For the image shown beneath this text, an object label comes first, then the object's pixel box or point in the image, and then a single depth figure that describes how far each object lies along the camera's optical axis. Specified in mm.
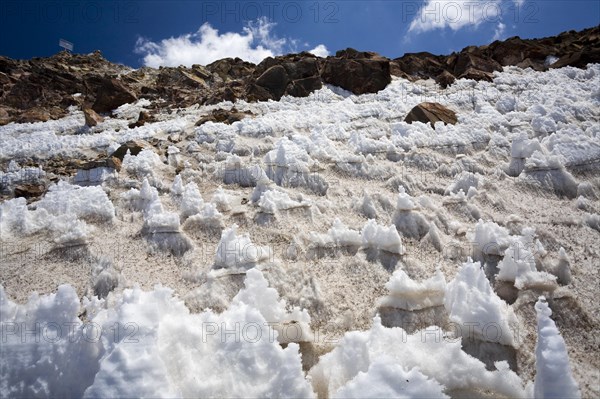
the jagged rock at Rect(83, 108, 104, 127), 12305
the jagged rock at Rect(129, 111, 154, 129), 11781
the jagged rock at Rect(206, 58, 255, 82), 22697
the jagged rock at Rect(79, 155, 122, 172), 7316
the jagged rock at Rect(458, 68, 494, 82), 14119
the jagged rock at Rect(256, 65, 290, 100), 14930
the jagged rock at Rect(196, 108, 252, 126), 10508
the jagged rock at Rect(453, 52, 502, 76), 15977
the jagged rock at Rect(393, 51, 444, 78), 17719
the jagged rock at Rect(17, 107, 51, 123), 13250
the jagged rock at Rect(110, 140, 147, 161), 8195
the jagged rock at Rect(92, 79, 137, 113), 15047
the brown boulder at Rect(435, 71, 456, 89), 14116
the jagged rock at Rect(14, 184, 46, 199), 6695
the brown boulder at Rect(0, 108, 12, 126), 13185
